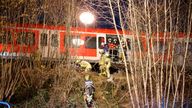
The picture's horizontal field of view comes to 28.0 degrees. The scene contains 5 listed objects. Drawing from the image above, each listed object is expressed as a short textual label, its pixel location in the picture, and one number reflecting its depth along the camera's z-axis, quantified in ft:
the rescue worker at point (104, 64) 58.63
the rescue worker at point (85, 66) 54.72
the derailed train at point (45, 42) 39.96
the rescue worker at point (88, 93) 45.60
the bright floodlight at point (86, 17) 45.47
